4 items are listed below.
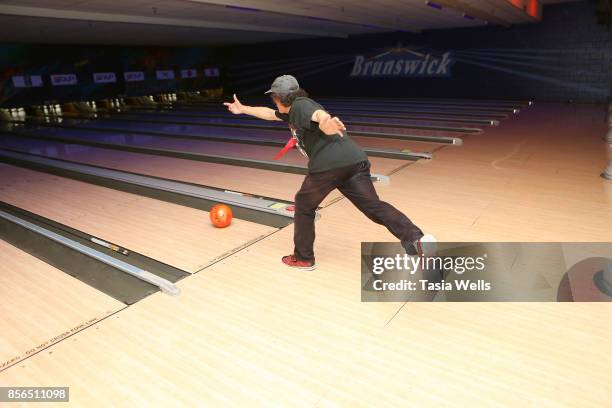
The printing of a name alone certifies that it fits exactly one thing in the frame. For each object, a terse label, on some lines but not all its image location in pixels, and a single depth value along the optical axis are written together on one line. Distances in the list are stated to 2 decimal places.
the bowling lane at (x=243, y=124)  6.65
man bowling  2.09
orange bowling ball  3.02
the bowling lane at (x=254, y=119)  7.37
